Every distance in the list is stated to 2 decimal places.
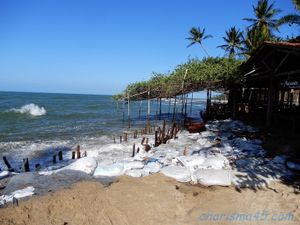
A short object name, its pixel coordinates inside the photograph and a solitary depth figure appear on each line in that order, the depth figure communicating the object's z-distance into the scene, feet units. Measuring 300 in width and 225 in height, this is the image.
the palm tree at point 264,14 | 90.53
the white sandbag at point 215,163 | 24.03
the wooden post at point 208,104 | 64.83
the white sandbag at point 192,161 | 24.43
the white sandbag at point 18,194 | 19.51
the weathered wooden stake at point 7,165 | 28.95
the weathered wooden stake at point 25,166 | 27.83
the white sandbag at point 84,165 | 24.98
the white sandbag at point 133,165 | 24.92
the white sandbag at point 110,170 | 23.99
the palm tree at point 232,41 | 108.58
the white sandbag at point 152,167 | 24.09
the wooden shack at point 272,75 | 31.01
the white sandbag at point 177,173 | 22.31
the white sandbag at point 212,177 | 21.13
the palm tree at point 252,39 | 76.33
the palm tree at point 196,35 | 119.85
